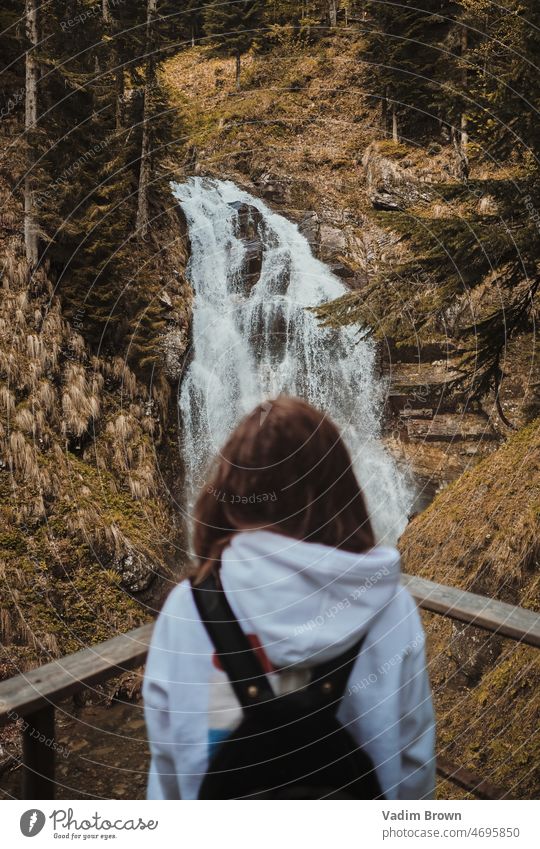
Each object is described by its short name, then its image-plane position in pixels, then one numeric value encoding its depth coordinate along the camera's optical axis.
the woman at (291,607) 1.19
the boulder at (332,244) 8.37
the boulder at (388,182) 8.21
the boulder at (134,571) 5.81
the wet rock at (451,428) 8.66
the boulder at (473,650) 3.54
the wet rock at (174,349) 7.57
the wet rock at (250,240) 8.07
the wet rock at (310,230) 8.52
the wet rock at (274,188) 8.67
